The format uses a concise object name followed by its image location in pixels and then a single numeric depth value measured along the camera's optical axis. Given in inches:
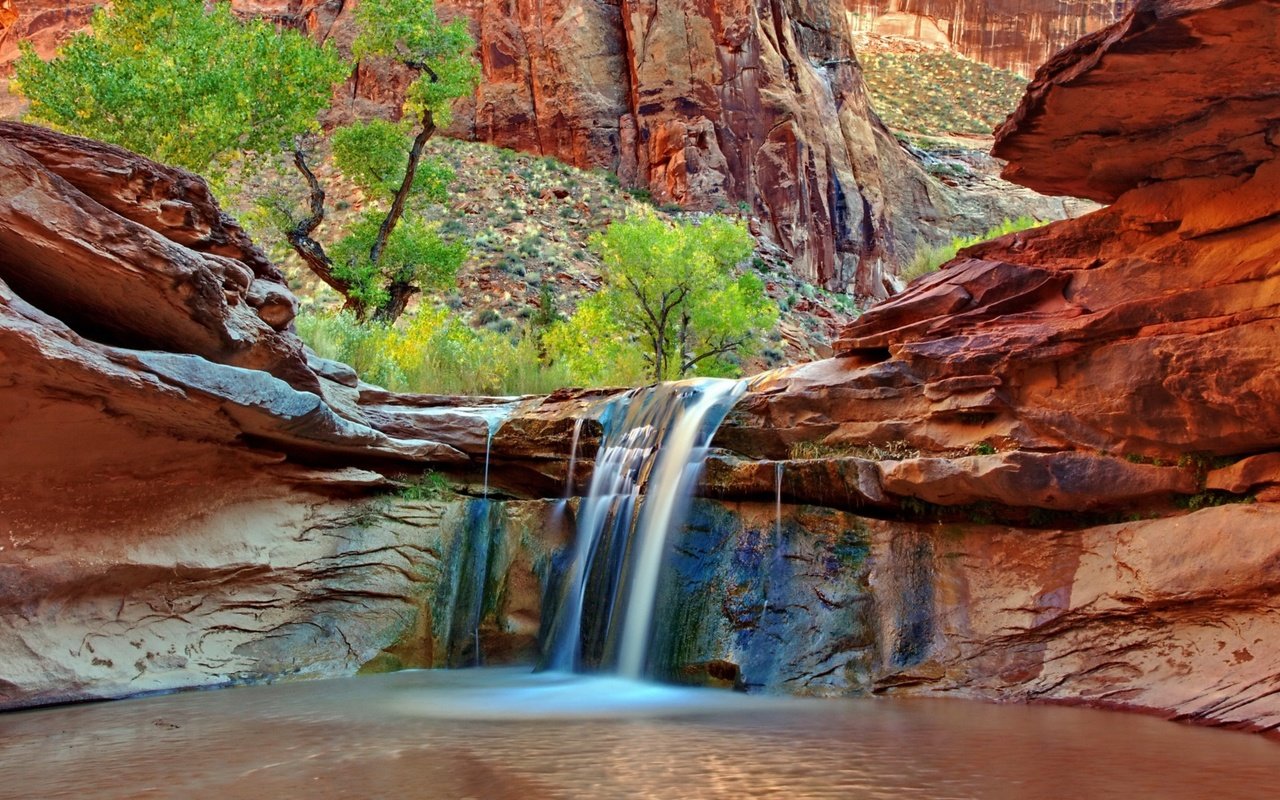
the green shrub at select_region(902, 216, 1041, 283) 1105.9
